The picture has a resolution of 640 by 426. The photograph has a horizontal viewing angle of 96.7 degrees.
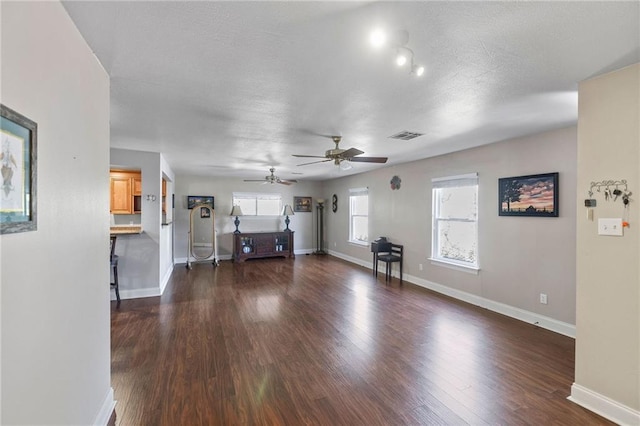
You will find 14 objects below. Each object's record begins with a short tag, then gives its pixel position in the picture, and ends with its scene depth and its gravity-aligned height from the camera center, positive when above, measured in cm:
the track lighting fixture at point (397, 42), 153 +94
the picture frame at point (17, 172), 93 +14
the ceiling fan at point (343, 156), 336 +68
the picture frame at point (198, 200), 771 +30
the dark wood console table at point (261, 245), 785 -97
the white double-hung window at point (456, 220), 449 -15
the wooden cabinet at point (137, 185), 564 +51
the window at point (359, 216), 728 -13
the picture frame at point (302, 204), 909 +22
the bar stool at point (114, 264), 425 -81
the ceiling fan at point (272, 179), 627 +71
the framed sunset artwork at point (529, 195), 342 +20
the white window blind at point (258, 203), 841 +24
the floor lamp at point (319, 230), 937 -63
